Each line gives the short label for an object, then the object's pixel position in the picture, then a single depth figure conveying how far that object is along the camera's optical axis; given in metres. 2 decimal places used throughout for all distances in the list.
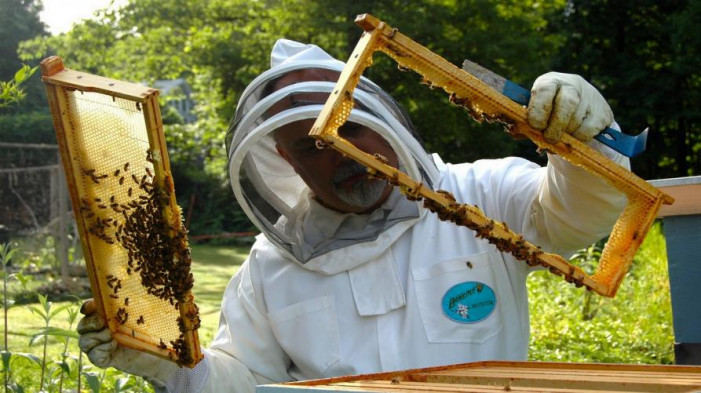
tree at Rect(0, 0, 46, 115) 22.81
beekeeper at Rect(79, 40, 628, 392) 3.18
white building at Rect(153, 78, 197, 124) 47.90
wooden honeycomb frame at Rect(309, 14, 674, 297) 2.41
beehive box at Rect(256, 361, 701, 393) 1.92
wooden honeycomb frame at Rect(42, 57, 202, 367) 2.52
